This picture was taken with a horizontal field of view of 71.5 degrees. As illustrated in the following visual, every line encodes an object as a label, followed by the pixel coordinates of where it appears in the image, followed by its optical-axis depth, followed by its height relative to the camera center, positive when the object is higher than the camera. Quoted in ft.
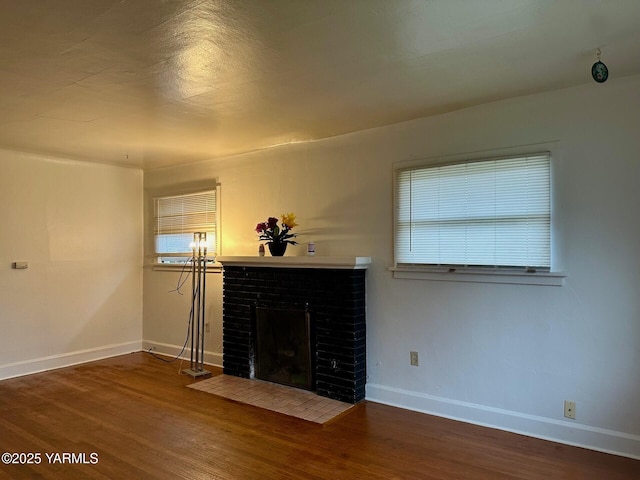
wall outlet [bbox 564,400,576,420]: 9.98 -3.83
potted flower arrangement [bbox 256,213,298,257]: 14.41 +0.31
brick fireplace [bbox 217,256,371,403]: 12.76 -1.98
